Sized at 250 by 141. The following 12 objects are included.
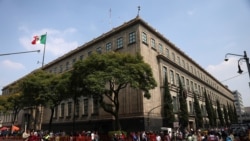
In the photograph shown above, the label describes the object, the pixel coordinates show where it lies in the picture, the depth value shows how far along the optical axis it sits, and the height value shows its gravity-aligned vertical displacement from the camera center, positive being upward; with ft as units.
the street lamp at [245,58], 44.67 +12.96
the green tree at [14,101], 117.86 +7.99
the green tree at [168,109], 84.20 +0.62
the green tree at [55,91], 85.16 +10.29
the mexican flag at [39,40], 86.41 +35.01
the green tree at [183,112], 92.88 -1.06
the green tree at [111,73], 61.68 +13.40
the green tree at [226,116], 170.39 -6.45
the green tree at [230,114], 185.11 -5.55
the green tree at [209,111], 130.77 -1.07
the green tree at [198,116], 111.46 -3.93
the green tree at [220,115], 154.65 -4.91
